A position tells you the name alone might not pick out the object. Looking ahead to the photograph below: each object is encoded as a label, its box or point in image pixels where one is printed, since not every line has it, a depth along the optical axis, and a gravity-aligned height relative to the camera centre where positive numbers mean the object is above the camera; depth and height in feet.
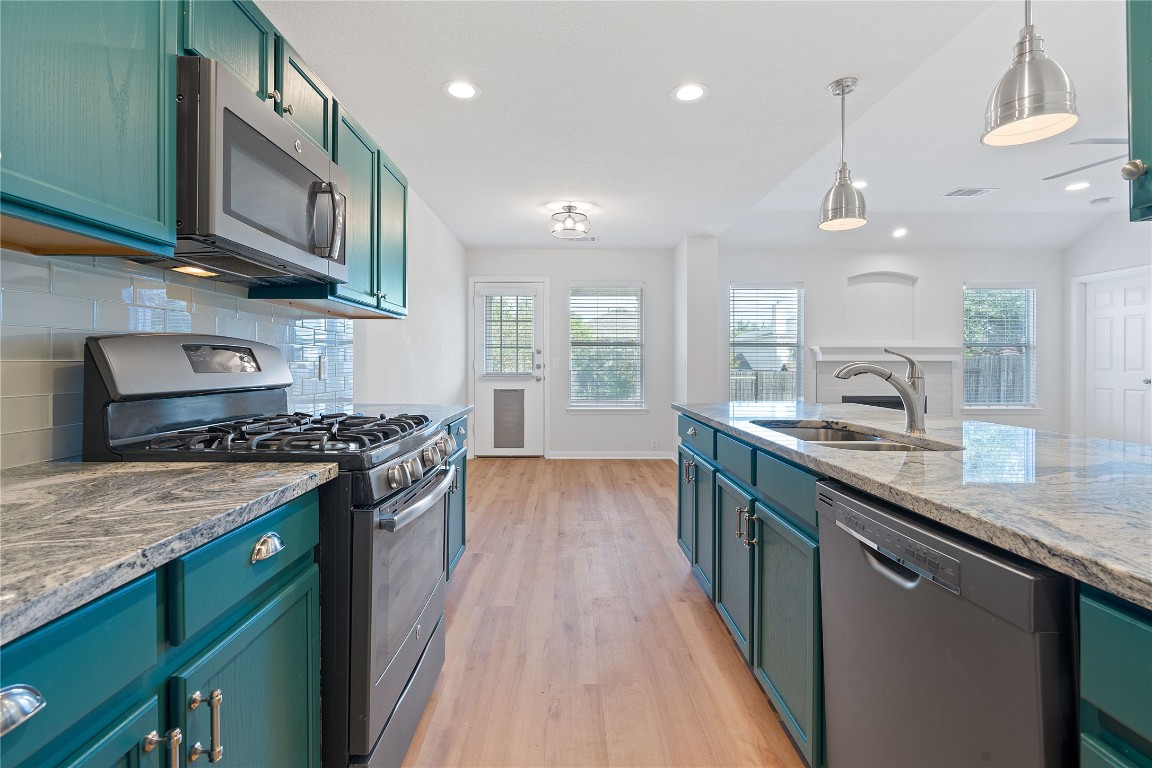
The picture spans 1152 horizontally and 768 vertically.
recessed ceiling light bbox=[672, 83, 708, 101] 8.14 +4.55
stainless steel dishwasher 2.27 -1.33
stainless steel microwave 3.92 +1.69
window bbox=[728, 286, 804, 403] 20.77 +1.86
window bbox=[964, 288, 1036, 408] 21.17 +1.64
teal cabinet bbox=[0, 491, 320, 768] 1.86 -1.25
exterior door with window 20.57 +0.97
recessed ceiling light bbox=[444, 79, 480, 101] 8.09 +4.56
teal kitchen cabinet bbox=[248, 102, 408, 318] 6.62 +2.15
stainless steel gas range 3.88 -0.80
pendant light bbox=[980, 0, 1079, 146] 4.70 +2.63
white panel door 18.33 +1.03
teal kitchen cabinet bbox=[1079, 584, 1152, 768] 1.86 -1.07
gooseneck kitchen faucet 5.56 -0.01
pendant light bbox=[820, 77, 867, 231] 8.13 +2.82
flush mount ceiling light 14.75 +4.52
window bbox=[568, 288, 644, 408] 20.70 +1.59
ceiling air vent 15.92 +5.89
